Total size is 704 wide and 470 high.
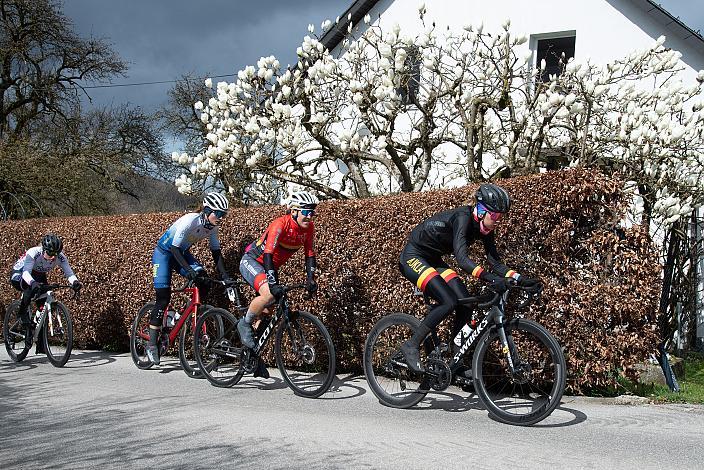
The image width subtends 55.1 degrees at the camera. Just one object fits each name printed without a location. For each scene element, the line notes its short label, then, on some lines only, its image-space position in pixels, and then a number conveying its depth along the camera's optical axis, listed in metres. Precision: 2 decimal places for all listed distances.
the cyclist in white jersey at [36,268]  9.27
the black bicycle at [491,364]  5.70
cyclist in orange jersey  6.95
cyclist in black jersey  5.88
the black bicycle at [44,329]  9.06
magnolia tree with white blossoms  9.75
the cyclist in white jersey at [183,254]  8.02
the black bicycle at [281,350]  6.95
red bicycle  7.86
